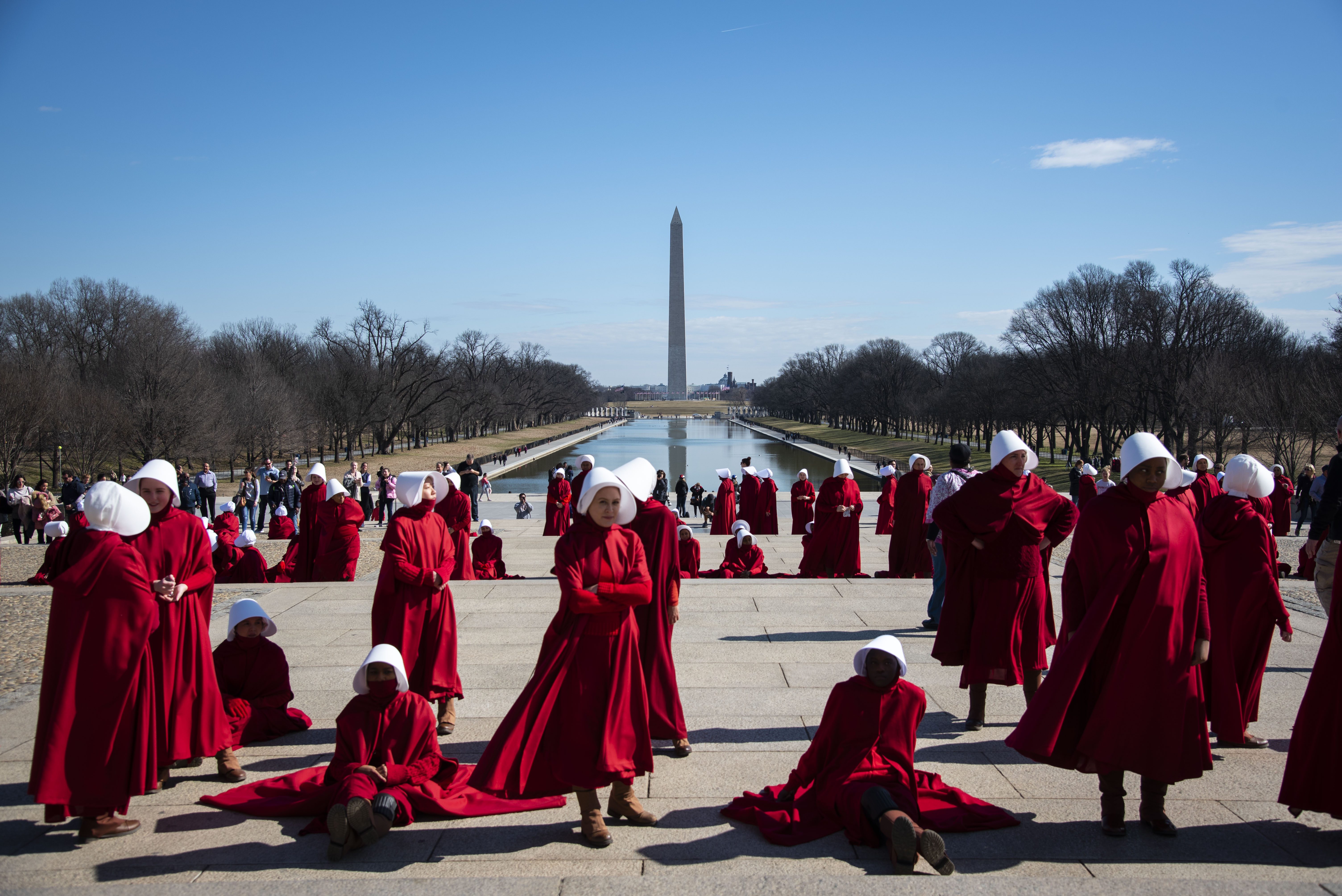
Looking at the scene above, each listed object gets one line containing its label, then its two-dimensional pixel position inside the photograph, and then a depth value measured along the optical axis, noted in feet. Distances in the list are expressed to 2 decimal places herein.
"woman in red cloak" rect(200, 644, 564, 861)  13.80
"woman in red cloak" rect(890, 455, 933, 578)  35.86
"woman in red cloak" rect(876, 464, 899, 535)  48.44
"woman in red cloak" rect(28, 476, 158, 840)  12.96
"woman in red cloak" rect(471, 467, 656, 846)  12.80
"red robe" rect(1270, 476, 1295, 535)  54.39
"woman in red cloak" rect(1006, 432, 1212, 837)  12.98
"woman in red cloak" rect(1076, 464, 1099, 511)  45.32
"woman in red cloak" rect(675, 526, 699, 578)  40.75
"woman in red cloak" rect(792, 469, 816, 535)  56.13
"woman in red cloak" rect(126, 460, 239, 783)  14.32
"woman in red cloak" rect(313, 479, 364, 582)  35.96
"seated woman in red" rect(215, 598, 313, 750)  17.97
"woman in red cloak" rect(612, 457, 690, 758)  16.42
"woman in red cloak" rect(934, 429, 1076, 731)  17.90
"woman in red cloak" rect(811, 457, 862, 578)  40.60
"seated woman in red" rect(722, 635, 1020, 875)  12.98
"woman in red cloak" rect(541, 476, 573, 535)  59.00
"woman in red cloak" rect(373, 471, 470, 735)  17.43
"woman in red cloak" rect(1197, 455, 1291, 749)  17.35
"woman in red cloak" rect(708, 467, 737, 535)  63.00
